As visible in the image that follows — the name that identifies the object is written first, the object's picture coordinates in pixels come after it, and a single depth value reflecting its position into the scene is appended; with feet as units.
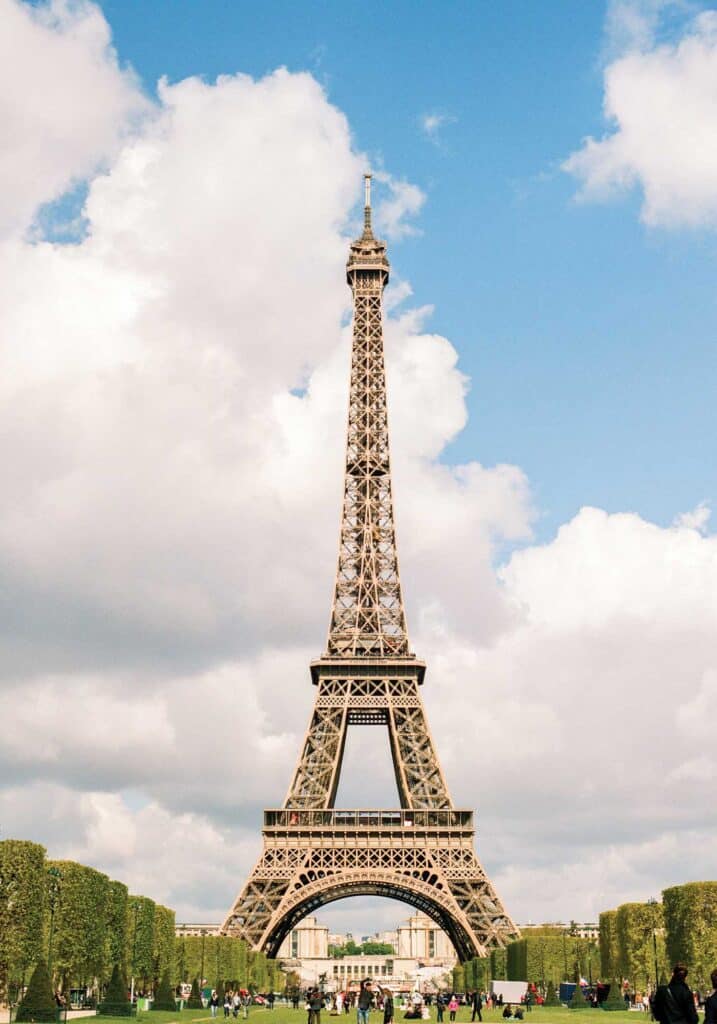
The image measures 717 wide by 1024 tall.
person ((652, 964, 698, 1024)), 66.85
